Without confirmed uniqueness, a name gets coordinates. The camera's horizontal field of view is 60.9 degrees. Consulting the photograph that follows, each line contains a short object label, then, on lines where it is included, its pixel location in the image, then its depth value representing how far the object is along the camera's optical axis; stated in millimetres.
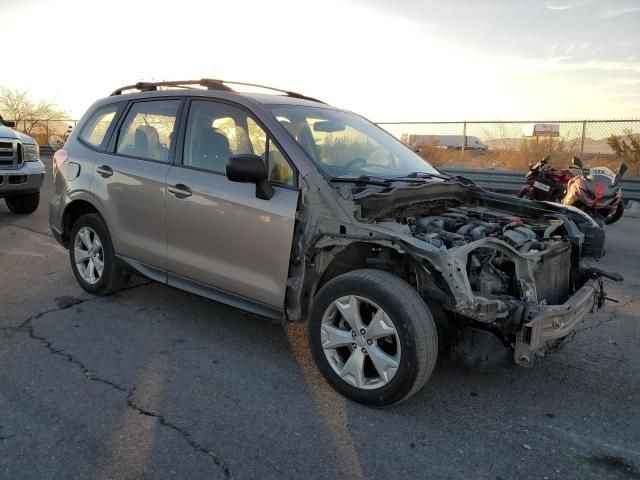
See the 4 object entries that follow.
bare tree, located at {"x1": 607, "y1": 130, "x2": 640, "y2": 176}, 14023
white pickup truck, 8508
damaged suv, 3080
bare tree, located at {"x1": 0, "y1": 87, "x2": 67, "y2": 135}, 28328
